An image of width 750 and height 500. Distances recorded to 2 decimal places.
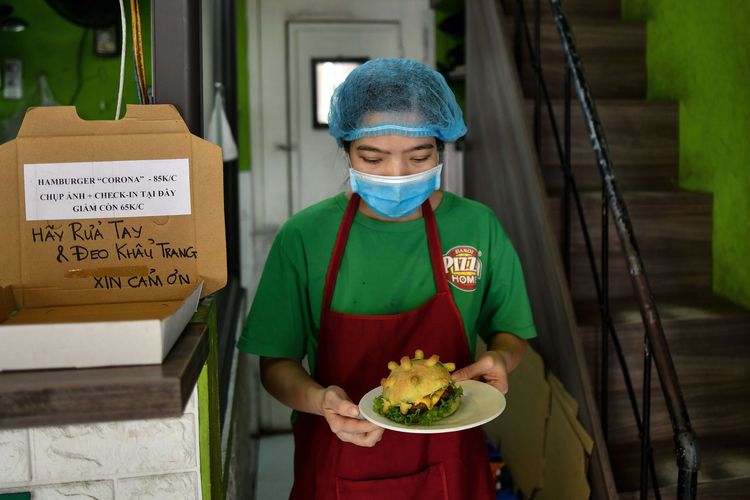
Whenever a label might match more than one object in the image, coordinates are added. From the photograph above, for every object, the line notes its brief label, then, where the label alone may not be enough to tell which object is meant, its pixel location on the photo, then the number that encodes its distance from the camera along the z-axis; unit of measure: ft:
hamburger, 4.47
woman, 5.25
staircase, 8.66
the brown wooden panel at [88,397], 2.55
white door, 15.31
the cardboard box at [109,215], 3.32
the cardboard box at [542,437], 8.04
